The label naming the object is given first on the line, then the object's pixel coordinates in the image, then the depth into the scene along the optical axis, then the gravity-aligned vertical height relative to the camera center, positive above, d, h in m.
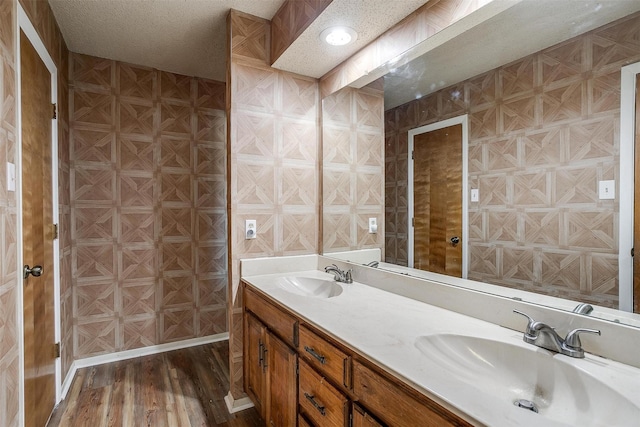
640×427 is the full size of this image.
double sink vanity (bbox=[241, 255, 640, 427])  0.77 -0.43
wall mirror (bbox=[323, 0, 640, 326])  0.96 +0.25
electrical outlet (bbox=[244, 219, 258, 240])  2.12 -0.11
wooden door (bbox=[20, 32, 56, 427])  1.59 -0.11
